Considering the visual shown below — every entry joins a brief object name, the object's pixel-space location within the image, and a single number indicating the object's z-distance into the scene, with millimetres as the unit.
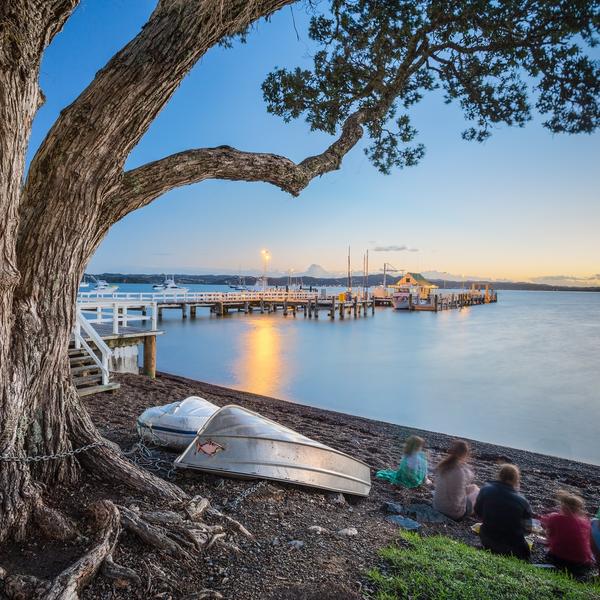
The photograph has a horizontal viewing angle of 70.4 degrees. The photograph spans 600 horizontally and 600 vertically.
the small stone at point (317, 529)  3529
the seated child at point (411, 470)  5930
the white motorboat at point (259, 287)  65925
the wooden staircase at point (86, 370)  9055
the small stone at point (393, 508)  4938
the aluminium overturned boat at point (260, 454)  4355
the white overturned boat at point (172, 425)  5370
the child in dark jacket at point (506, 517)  4012
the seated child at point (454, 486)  4934
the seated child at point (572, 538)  3838
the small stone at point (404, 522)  4504
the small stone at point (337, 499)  4602
